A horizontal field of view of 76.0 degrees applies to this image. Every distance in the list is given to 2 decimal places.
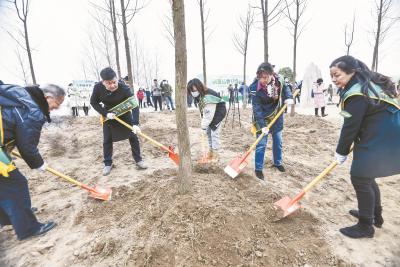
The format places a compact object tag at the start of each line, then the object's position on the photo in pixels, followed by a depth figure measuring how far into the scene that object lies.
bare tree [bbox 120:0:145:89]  8.34
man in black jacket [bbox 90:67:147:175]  3.78
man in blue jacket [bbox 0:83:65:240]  2.32
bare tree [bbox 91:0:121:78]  8.87
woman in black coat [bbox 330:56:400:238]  2.13
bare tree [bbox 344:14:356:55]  15.15
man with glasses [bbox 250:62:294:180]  3.66
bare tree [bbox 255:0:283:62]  8.05
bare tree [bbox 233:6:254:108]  13.09
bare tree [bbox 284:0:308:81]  8.84
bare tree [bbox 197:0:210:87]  11.77
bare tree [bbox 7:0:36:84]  9.58
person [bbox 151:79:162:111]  12.52
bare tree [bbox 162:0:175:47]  11.72
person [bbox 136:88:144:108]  15.91
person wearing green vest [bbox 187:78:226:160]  4.20
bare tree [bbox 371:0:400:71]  12.03
